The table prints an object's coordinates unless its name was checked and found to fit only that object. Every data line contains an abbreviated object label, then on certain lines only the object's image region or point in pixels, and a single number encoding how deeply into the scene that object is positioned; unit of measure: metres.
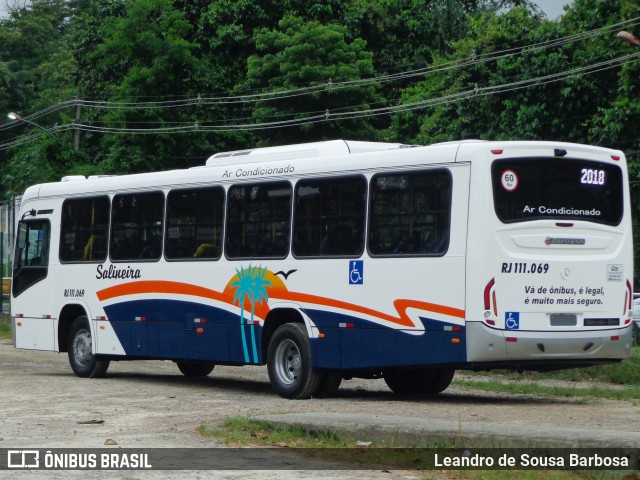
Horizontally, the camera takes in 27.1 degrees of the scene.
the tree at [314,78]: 44.62
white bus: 14.71
